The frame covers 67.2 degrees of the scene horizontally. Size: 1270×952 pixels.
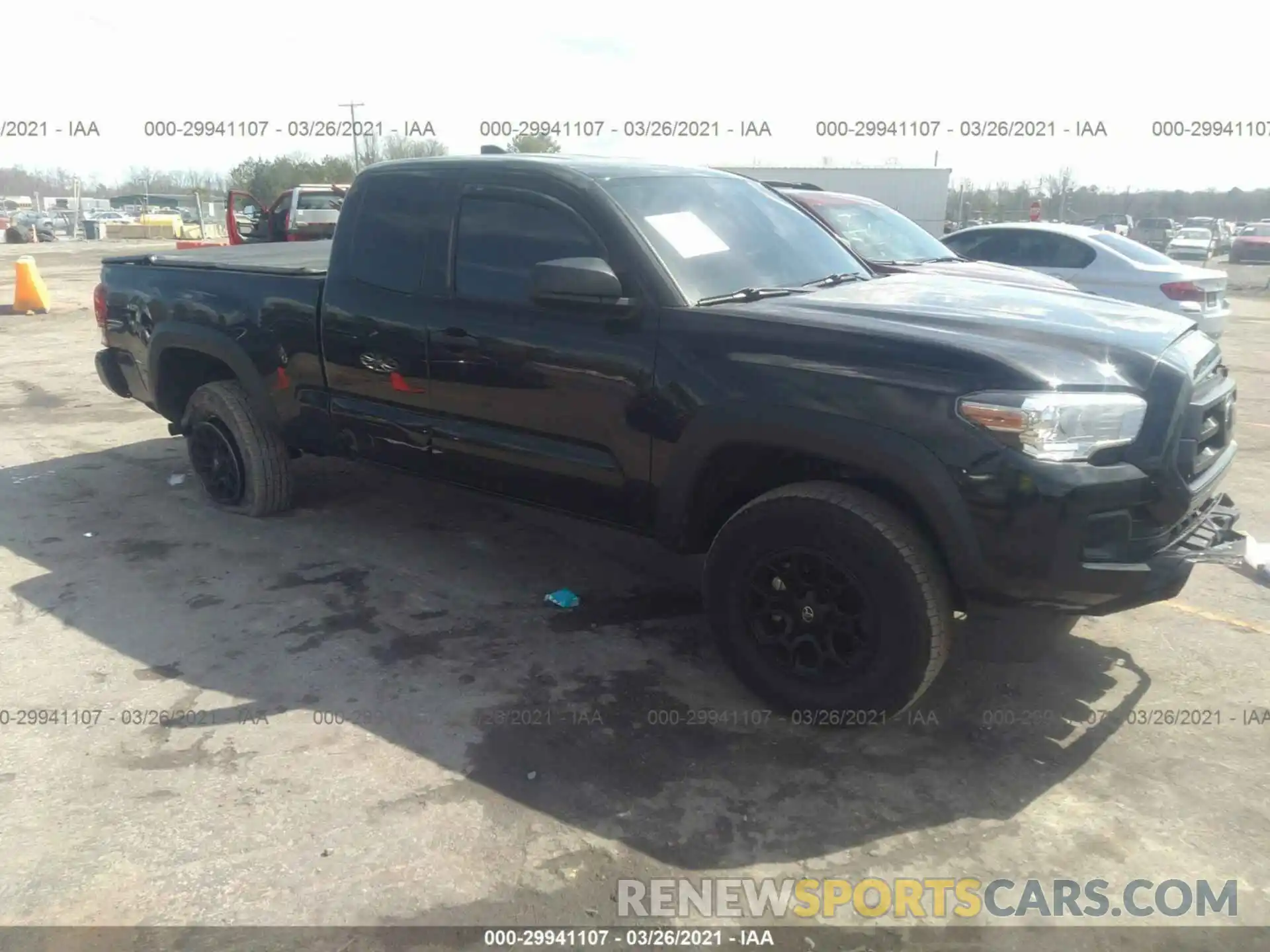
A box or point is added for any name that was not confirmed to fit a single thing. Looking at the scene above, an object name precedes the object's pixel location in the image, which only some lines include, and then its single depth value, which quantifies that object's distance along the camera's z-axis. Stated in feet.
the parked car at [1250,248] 92.38
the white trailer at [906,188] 85.97
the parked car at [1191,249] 87.20
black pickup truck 9.37
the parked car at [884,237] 23.53
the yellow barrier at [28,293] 47.96
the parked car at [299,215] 49.19
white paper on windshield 12.12
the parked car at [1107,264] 29.53
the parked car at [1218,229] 114.93
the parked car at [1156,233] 100.22
